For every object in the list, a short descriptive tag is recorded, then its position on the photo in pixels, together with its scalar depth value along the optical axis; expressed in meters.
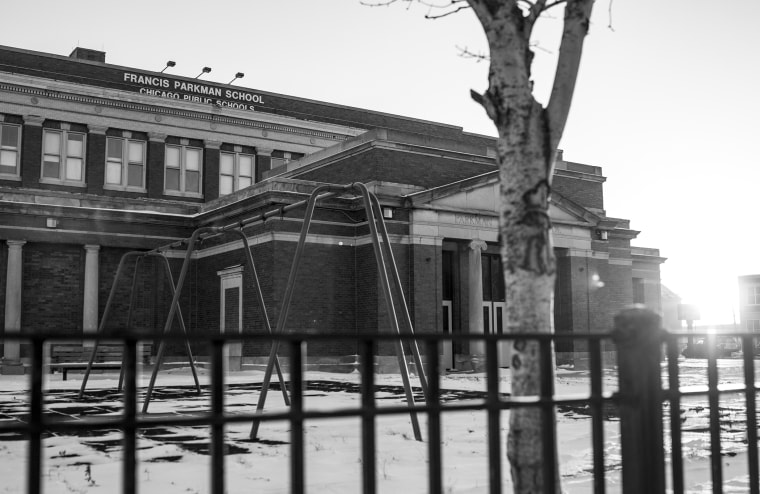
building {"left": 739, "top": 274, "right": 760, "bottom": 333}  78.94
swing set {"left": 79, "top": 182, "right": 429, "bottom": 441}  9.86
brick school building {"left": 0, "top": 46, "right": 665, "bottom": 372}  28.09
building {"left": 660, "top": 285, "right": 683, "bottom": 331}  76.50
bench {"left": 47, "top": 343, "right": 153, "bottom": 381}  27.91
